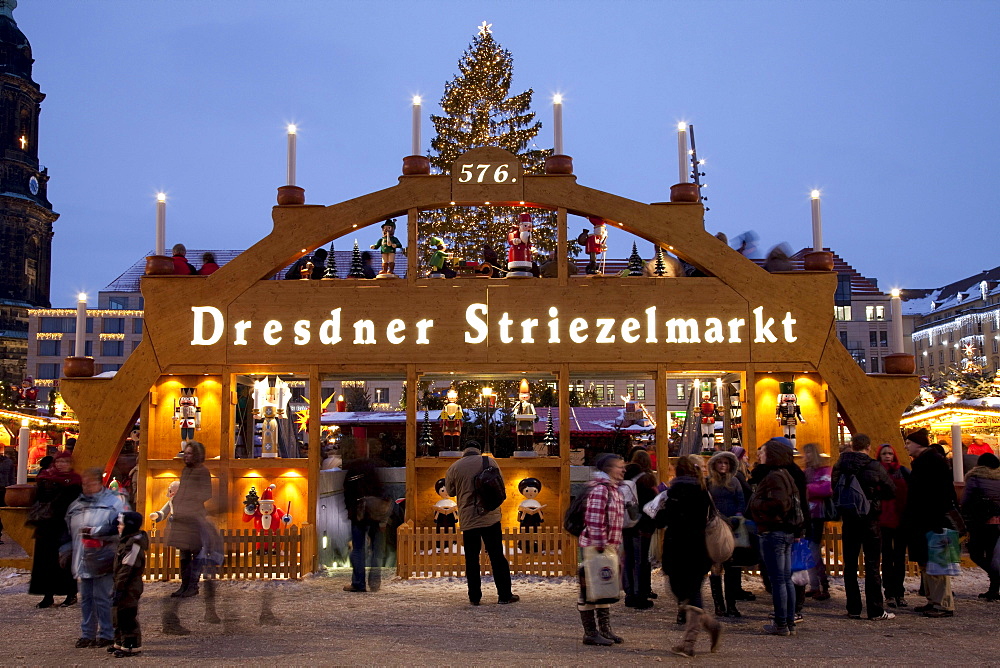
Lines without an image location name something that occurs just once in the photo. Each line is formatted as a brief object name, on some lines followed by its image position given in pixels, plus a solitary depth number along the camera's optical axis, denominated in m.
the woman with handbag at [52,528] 9.83
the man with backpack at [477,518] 9.66
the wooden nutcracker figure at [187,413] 12.20
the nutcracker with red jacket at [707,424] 13.09
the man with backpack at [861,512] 8.72
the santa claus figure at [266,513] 12.44
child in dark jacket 7.43
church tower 65.12
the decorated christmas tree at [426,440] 14.20
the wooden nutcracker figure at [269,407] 12.76
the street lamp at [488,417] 13.92
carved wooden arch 12.10
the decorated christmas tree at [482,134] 27.41
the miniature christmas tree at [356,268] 12.74
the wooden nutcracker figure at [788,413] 12.11
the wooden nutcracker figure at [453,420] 13.66
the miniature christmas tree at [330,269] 12.73
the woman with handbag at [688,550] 7.25
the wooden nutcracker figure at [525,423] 13.41
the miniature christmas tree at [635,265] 12.82
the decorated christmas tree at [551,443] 13.84
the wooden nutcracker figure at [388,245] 12.84
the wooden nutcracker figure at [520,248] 12.42
